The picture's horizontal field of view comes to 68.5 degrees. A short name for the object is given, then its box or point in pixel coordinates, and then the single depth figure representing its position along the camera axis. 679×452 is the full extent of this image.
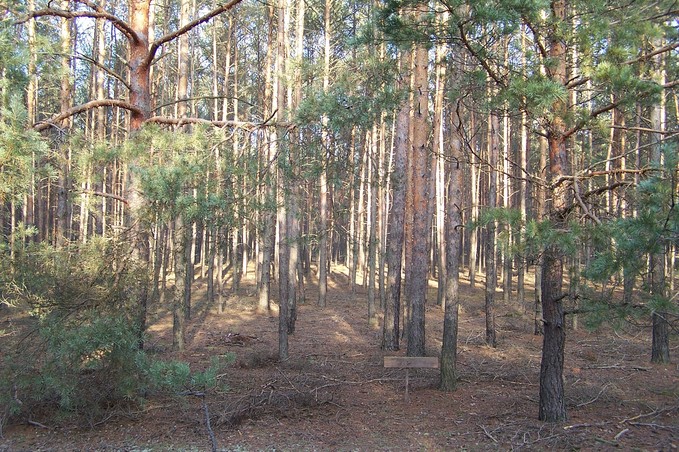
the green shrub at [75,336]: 6.06
